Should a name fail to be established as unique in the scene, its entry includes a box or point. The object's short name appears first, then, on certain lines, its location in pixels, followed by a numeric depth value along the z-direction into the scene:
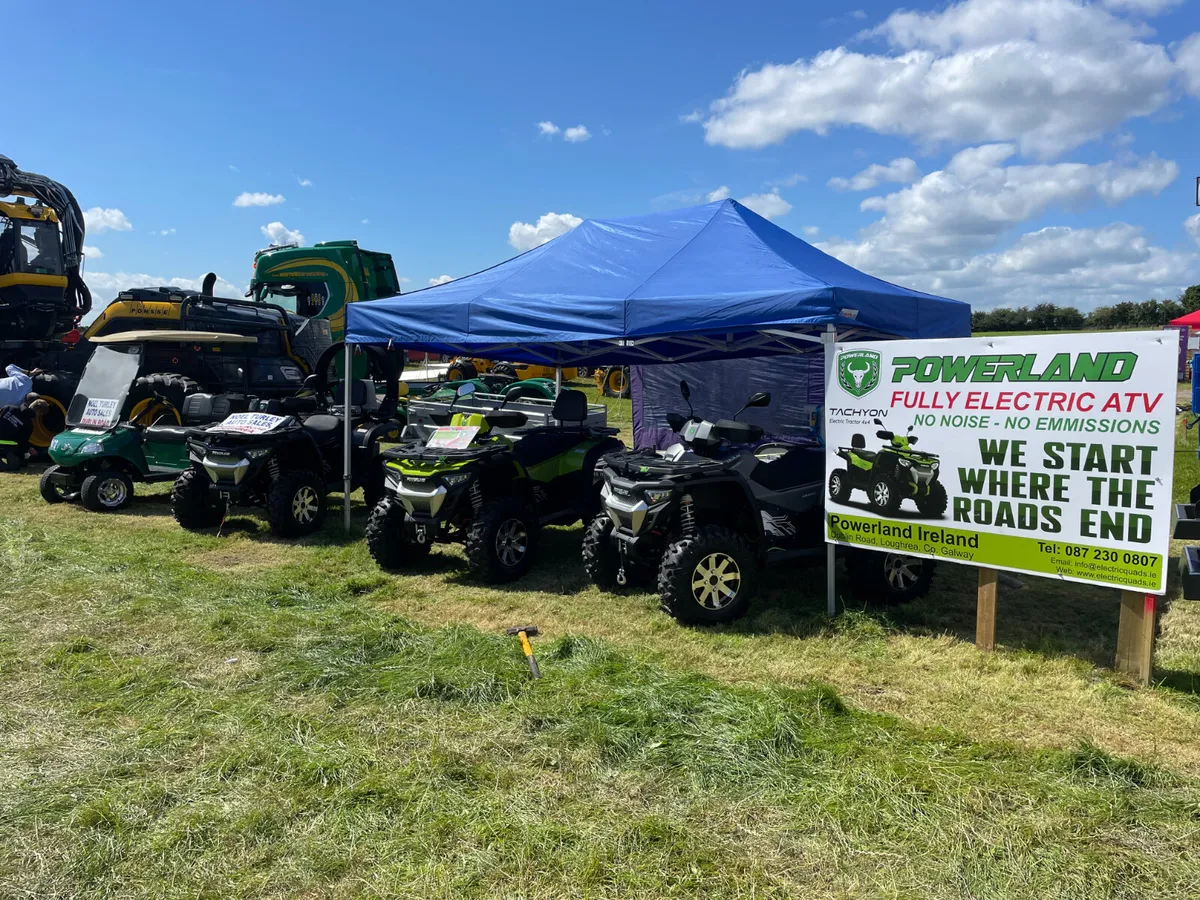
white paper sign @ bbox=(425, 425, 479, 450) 6.04
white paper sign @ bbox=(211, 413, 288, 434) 7.25
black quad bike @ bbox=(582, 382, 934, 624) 4.88
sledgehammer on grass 4.05
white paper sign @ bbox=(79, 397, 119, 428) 8.52
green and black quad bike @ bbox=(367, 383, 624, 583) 5.74
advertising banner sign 3.81
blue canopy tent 5.28
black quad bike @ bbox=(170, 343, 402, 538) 7.19
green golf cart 8.34
